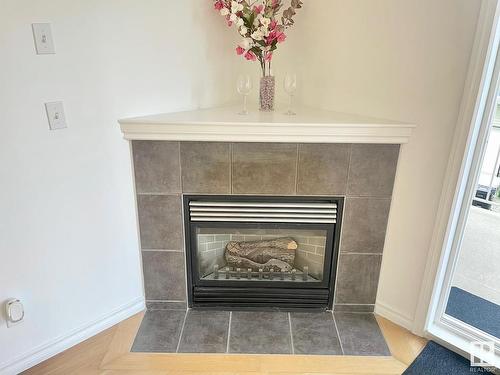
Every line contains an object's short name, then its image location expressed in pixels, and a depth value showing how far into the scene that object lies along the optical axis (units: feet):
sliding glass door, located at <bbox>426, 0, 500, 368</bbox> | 5.10
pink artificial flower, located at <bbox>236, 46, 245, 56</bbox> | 6.24
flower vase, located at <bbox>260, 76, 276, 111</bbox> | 6.47
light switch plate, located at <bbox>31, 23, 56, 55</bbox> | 4.68
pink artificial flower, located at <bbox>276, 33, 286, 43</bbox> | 6.07
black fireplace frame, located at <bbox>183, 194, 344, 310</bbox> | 6.77
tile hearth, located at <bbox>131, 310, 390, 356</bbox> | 6.10
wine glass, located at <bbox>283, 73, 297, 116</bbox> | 6.29
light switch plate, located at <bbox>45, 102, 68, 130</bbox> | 5.01
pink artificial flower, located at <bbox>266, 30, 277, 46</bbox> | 6.04
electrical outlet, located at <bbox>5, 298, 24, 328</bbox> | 5.19
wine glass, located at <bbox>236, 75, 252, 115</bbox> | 6.30
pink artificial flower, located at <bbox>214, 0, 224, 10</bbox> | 5.97
